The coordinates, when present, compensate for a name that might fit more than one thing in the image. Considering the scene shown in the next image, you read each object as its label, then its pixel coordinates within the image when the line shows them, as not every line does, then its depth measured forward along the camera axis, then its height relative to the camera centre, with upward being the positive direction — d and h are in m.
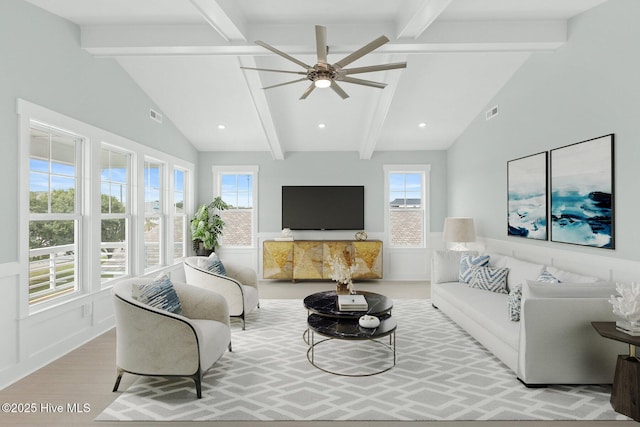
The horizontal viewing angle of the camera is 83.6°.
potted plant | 6.60 -0.28
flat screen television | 7.30 +0.13
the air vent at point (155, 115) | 5.32 +1.48
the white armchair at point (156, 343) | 2.63 -0.97
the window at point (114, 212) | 4.39 +0.01
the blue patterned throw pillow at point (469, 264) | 4.69 -0.66
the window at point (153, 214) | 5.41 -0.02
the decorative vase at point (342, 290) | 3.99 -0.85
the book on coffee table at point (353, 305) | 3.40 -0.87
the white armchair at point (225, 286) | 4.18 -0.86
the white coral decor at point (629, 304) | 2.39 -0.60
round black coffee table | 2.96 -0.98
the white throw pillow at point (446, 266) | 4.93 -0.71
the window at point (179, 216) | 6.46 -0.06
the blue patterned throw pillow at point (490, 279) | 4.28 -0.79
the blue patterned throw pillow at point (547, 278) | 3.35 -0.60
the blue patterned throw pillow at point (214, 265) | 4.39 -0.65
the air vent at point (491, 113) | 5.29 +1.54
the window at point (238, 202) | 7.40 +0.24
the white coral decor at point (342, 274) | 3.82 -0.65
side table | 2.38 -1.12
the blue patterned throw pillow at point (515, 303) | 3.12 -0.78
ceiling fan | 2.63 +1.18
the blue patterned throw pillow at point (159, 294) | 2.80 -0.66
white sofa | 2.73 -0.94
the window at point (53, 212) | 3.34 +0.00
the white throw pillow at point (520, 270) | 3.84 -0.62
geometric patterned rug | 2.45 -1.36
